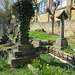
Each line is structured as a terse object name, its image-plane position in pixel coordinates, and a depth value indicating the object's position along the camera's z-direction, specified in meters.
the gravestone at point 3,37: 10.48
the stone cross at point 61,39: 6.41
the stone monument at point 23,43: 4.39
